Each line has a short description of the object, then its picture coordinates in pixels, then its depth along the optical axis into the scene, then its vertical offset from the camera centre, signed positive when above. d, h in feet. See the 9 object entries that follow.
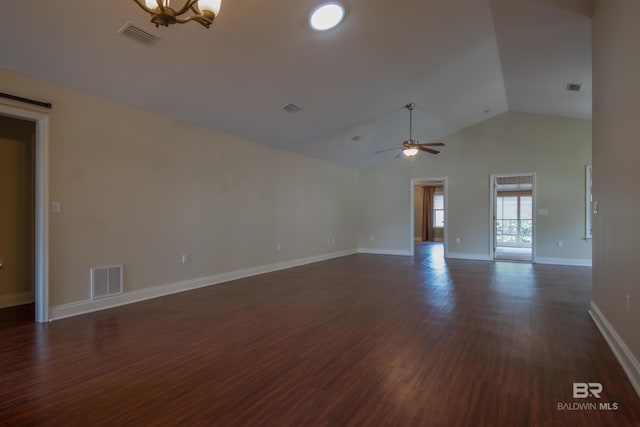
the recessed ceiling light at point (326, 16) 10.89 +6.84
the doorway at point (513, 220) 27.40 -0.52
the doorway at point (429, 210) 46.81 +0.47
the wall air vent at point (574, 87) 17.94 +7.09
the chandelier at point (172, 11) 6.16 +3.90
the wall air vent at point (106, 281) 12.92 -2.76
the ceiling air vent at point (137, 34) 9.95 +5.62
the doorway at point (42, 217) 11.49 -0.14
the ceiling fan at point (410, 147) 19.29 +3.93
